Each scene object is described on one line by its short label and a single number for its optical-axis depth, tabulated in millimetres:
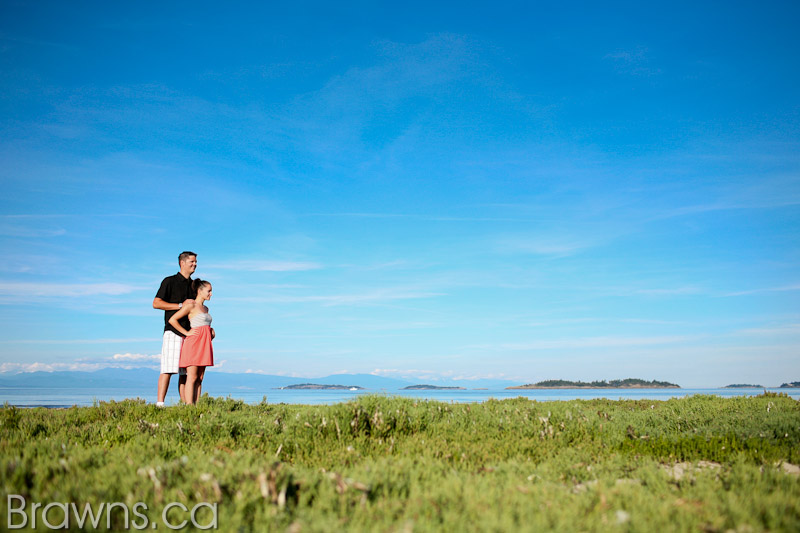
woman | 11336
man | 11703
